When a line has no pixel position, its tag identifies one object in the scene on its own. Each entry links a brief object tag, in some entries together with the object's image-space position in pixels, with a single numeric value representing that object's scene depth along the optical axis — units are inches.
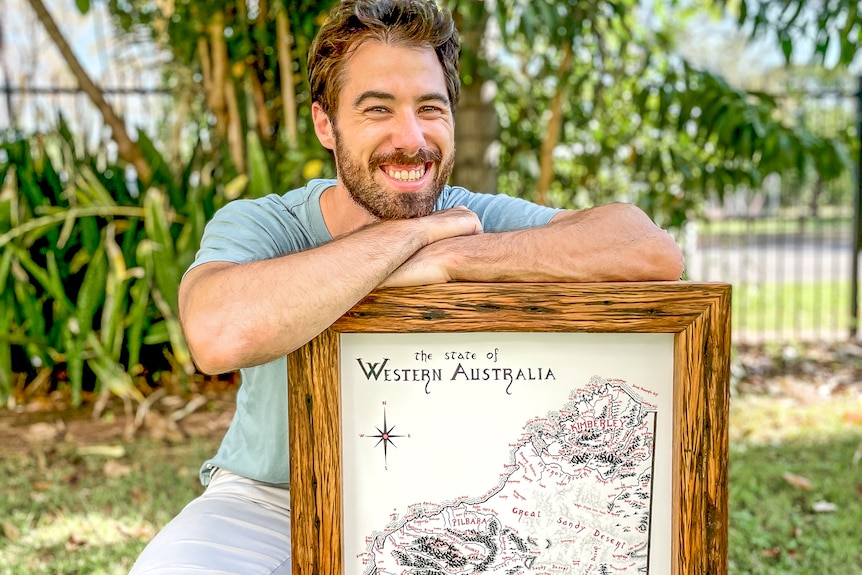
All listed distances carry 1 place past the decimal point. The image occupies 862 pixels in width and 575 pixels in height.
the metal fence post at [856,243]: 253.9
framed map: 52.9
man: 55.1
